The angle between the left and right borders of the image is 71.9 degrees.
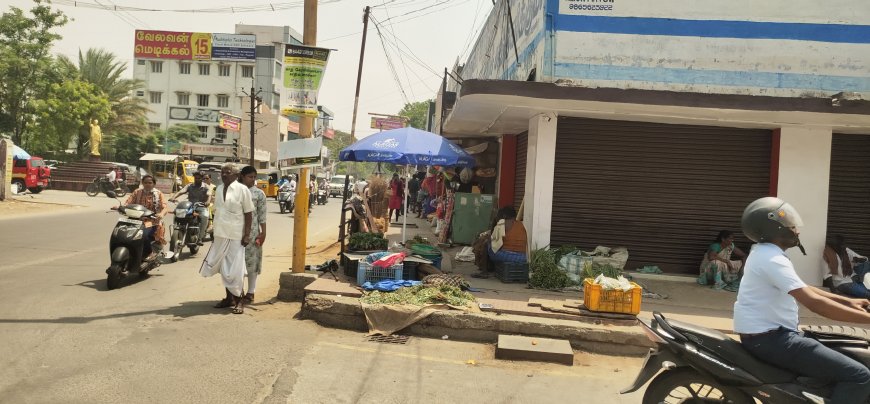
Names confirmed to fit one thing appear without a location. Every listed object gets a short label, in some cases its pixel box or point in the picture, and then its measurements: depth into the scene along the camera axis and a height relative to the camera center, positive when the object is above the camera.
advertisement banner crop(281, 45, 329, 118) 7.89 +1.31
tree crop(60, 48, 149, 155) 45.19 +5.86
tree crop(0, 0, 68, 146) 30.81 +5.23
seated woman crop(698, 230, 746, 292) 9.24 -1.06
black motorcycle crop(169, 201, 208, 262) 11.01 -1.09
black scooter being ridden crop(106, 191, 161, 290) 7.94 -1.06
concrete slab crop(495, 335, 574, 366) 5.96 -1.63
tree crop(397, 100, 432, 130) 73.25 +8.67
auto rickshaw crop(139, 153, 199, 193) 32.97 +0.05
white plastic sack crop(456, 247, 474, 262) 11.37 -1.35
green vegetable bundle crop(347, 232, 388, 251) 9.06 -0.96
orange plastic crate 6.86 -1.24
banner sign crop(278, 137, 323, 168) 7.91 +0.30
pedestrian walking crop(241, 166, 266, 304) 7.53 -0.76
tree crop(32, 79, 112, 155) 34.35 +3.15
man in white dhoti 7.14 -0.76
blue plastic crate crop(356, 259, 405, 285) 7.77 -1.21
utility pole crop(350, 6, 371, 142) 26.95 +6.01
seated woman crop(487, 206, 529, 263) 8.97 -0.80
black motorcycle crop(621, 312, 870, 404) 3.51 -1.04
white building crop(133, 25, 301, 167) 62.47 +9.32
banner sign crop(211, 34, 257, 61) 61.69 +12.93
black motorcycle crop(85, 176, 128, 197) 29.52 -1.07
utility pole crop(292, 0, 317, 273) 7.95 -0.43
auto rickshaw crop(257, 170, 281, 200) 35.38 -0.78
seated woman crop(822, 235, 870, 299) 8.81 -0.97
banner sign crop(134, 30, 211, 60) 62.41 +13.00
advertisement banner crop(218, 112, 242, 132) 43.03 +3.70
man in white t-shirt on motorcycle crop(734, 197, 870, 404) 3.34 -0.62
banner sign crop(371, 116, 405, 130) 42.09 +4.16
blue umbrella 9.35 +0.50
